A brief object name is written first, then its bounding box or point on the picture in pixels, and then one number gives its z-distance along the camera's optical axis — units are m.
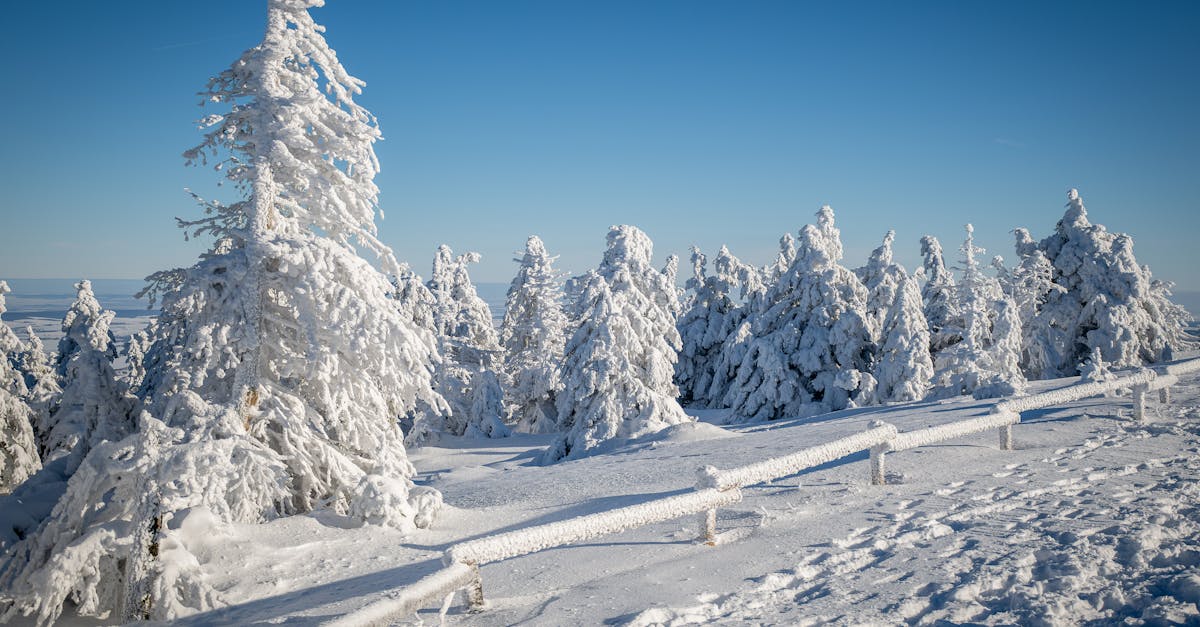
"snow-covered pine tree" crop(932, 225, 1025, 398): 23.45
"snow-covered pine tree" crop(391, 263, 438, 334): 36.94
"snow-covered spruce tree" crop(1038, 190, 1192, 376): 28.11
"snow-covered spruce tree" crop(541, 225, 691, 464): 22.17
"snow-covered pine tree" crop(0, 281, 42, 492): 17.92
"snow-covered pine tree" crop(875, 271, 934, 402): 25.53
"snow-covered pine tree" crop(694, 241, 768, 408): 34.58
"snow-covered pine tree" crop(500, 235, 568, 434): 35.97
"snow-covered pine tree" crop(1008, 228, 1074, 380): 29.31
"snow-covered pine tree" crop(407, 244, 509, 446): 35.78
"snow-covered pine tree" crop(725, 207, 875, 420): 28.22
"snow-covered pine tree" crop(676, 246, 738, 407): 45.03
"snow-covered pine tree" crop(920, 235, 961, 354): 37.37
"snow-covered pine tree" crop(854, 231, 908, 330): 31.05
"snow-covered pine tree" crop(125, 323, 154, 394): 40.44
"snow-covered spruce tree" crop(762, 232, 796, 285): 44.96
